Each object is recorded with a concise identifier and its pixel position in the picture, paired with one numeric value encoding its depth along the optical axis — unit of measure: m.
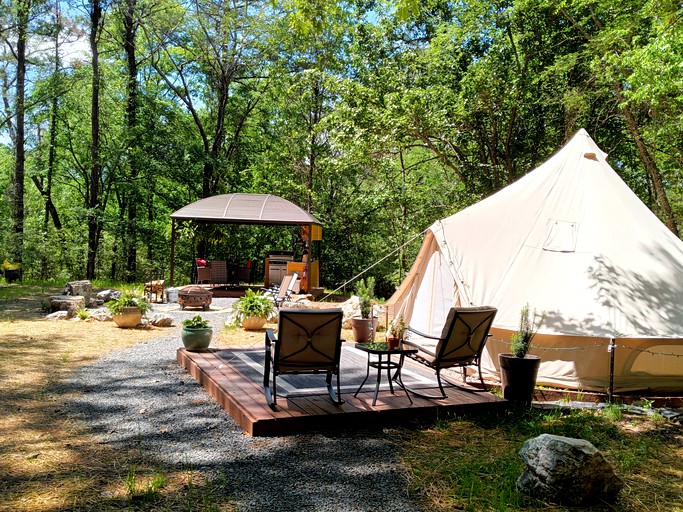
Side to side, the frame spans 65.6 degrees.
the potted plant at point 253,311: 9.12
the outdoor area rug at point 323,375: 5.11
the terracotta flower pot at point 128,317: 8.92
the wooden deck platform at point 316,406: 4.12
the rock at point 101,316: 9.61
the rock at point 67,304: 9.97
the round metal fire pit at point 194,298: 11.78
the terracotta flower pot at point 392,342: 4.84
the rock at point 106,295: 12.20
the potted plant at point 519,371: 4.93
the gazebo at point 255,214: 14.46
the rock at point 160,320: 9.36
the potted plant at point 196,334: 6.43
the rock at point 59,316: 9.57
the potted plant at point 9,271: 16.52
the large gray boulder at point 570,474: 3.01
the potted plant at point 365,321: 7.59
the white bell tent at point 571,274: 5.77
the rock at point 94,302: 11.58
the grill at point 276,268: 15.96
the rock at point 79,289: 11.70
